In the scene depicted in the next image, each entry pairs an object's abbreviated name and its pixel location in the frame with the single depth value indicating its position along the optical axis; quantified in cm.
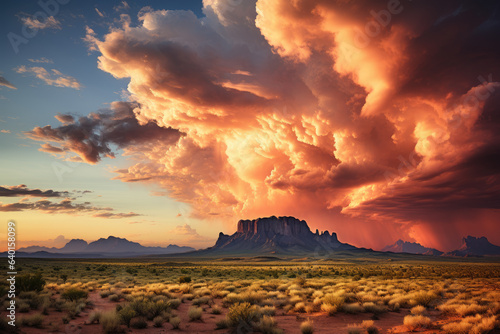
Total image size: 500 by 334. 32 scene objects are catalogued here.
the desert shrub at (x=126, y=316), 1264
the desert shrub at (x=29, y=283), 1911
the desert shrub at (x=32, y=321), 1165
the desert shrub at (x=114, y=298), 1917
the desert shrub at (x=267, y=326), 1166
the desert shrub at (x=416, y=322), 1234
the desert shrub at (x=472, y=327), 1048
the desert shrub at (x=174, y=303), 1700
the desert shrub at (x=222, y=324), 1277
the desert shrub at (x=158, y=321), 1310
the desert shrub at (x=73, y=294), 1788
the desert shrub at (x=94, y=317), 1284
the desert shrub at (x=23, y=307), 1402
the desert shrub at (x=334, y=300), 1578
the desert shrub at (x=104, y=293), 2051
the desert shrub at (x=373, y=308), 1572
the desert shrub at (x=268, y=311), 1489
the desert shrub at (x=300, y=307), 1647
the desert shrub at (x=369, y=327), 1188
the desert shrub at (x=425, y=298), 1725
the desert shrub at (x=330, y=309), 1516
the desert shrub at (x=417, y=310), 1475
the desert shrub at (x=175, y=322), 1279
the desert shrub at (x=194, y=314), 1422
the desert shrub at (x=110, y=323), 1154
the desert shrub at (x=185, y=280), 2964
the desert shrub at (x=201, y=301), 1845
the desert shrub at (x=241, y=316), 1262
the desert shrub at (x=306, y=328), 1182
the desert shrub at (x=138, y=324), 1255
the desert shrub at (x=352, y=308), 1548
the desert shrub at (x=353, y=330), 1130
